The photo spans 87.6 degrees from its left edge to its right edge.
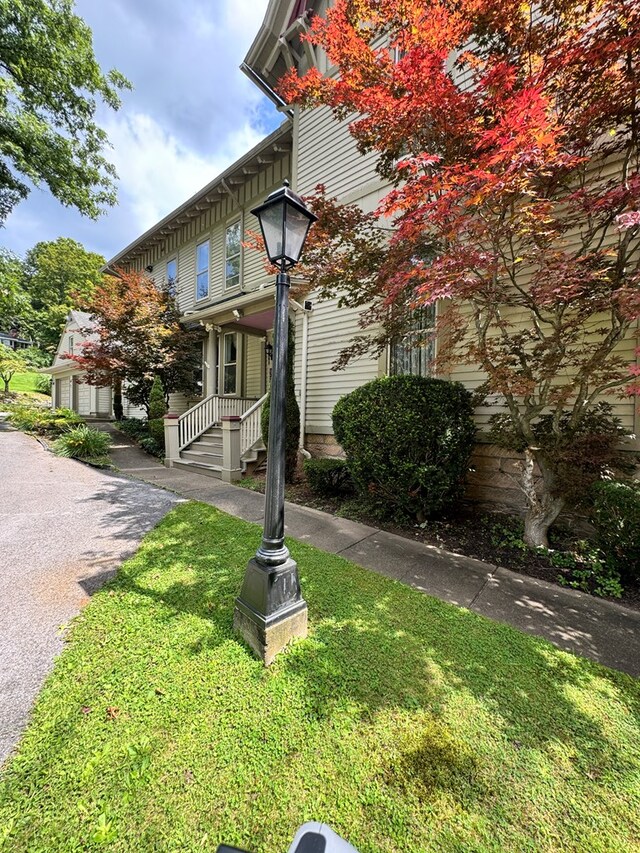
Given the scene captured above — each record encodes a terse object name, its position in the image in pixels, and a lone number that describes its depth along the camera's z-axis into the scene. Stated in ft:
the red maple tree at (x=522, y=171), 9.71
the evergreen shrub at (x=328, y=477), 18.22
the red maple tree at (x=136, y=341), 31.71
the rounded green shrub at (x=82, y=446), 26.61
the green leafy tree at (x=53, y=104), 31.99
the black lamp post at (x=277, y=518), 7.11
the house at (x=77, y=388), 56.54
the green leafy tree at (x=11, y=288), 35.04
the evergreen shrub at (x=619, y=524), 9.90
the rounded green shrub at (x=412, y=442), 13.47
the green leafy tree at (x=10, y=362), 60.72
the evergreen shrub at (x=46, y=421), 34.19
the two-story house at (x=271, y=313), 19.62
